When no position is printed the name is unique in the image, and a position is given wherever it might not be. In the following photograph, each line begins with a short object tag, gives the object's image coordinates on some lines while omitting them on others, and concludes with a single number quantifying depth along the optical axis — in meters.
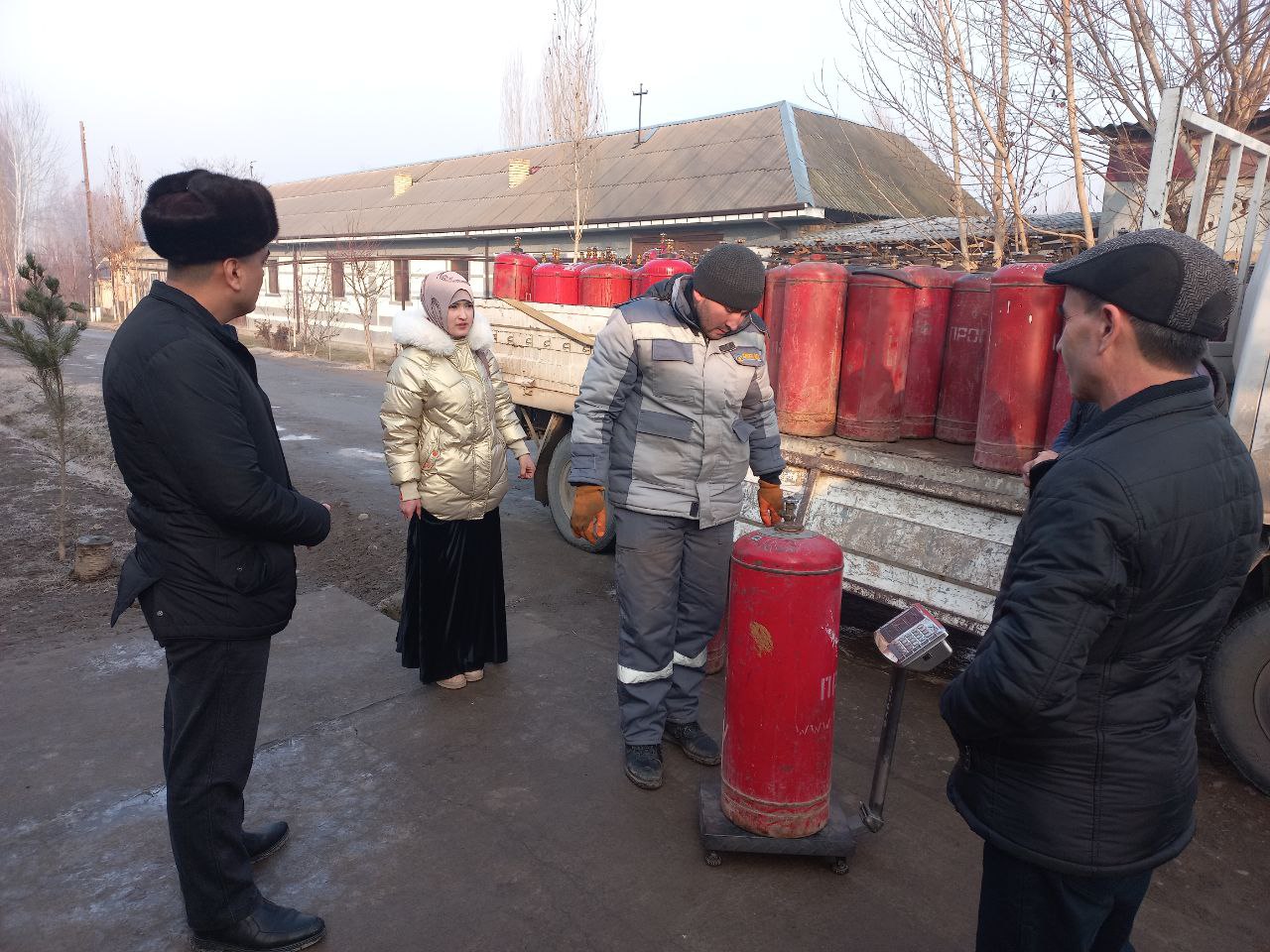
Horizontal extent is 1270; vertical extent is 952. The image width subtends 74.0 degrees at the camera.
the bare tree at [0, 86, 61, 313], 53.25
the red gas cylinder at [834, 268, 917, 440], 4.29
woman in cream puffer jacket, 3.61
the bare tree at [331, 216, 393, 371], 20.70
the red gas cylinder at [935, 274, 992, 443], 4.32
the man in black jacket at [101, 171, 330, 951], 2.02
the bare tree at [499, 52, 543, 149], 32.12
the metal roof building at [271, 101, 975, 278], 16.25
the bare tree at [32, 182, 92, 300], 45.19
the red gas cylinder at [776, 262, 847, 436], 4.36
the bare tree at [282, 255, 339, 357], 23.47
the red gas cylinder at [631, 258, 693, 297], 5.76
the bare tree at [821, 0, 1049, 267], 6.96
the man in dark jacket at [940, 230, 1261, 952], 1.42
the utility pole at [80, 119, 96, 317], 34.03
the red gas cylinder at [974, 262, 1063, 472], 3.70
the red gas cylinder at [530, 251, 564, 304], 6.70
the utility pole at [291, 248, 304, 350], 24.66
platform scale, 2.62
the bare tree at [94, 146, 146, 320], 31.83
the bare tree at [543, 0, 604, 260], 17.44
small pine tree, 5.50
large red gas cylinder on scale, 2.60
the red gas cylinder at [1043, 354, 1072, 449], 3.67
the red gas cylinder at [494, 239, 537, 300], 7.12
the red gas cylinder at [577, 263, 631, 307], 6.14
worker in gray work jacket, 3.16
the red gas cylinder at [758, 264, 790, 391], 4.52
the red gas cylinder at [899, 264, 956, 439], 4.44
